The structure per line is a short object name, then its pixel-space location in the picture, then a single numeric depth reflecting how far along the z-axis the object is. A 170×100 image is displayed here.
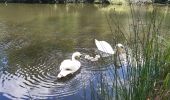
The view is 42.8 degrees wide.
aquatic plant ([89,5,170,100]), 1.96
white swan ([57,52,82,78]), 4.48
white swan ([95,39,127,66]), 4.81
